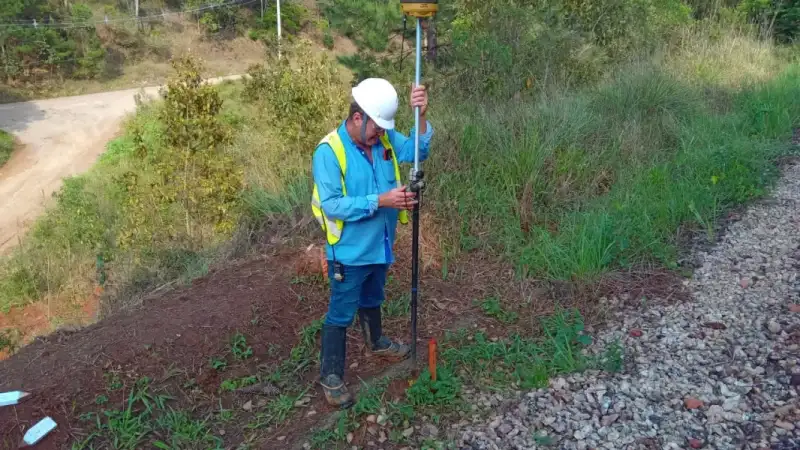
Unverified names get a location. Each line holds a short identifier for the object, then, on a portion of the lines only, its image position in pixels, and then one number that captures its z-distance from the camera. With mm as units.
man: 3166
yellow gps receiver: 3326
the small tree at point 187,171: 8016
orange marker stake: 3664
